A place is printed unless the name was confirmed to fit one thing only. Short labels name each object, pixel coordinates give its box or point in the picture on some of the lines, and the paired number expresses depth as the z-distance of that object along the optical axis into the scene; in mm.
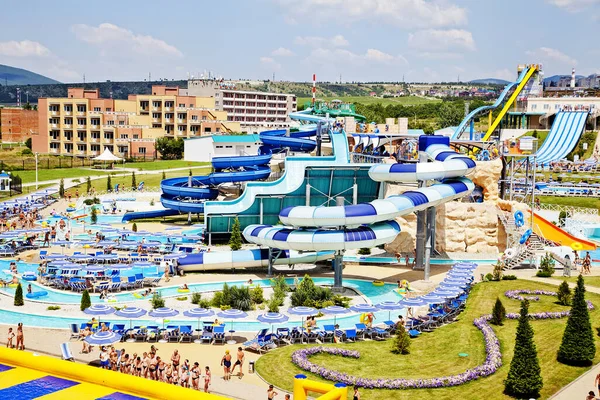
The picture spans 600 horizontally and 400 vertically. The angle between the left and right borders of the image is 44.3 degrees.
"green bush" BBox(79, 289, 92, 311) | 34469
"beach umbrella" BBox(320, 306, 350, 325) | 34072
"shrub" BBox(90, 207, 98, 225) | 62688
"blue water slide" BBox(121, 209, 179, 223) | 65625
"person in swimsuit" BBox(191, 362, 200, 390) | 24531
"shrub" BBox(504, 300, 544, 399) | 23734
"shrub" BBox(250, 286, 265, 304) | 37250
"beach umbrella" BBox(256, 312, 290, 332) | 31438
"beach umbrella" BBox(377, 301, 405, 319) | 33844
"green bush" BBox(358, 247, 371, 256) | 50812
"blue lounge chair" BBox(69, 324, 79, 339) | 30750
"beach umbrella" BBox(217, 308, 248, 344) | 31969
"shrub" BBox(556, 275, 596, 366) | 26734
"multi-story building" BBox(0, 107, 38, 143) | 156875
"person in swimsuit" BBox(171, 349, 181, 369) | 25375
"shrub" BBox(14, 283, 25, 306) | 35500
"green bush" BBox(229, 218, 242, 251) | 51094
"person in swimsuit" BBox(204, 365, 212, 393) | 24188
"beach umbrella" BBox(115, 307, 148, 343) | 31984
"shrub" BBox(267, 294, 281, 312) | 34438
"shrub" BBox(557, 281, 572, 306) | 35312
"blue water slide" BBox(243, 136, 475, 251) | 38188
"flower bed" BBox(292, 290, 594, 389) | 24844
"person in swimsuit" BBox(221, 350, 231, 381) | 25781
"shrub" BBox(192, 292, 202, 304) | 37031
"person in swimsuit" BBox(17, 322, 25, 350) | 28266
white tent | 99812
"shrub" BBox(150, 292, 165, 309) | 35531
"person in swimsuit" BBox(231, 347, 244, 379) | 26272
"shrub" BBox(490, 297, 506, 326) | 32319
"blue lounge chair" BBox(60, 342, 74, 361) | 27062
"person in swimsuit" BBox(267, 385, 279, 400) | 22859
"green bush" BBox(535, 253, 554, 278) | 42719
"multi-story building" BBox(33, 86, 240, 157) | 120250
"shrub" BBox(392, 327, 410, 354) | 28812
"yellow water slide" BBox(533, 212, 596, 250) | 48219
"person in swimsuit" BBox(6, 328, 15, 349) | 28500
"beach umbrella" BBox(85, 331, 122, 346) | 27906
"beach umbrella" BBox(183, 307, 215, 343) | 32194
